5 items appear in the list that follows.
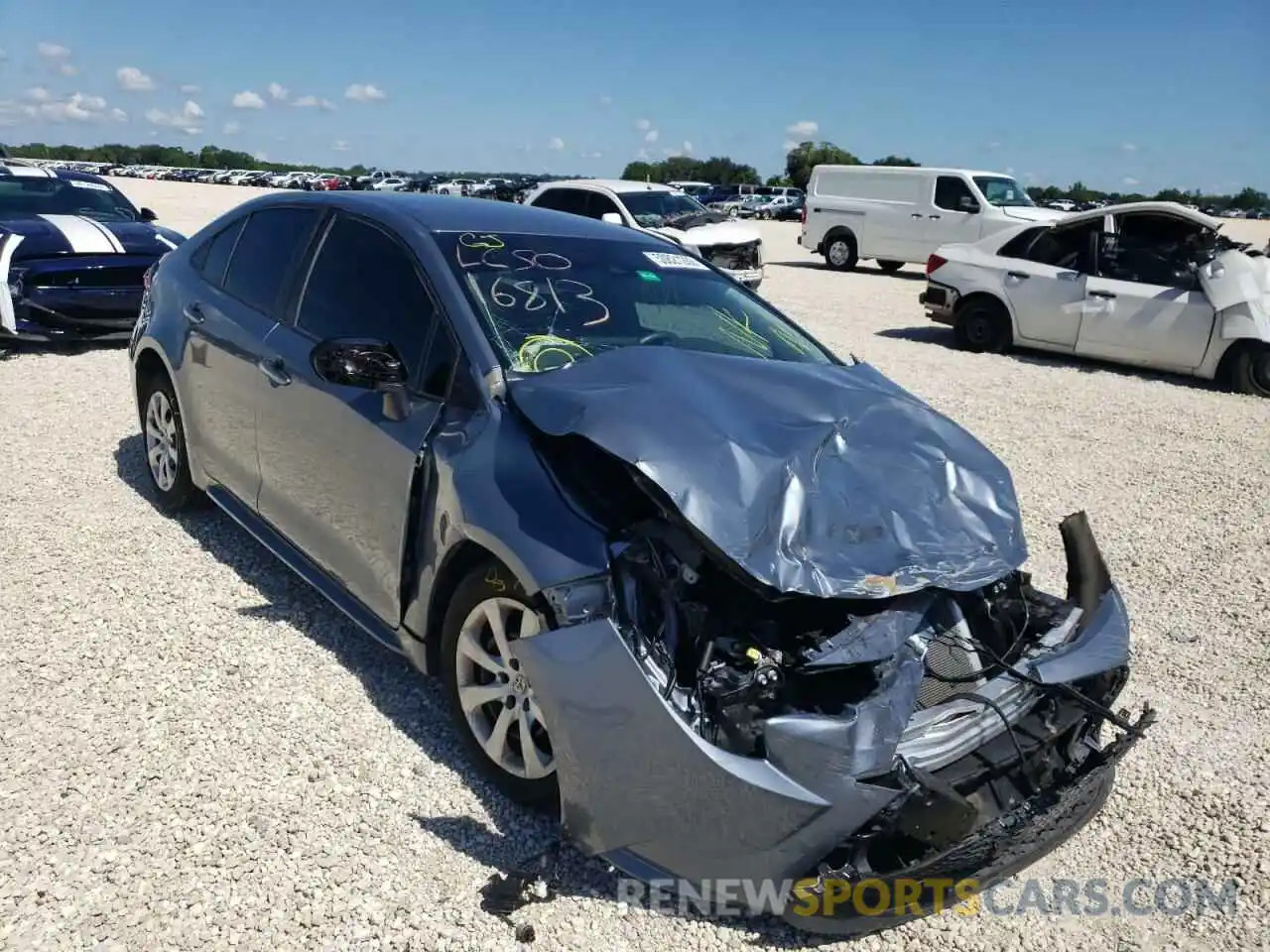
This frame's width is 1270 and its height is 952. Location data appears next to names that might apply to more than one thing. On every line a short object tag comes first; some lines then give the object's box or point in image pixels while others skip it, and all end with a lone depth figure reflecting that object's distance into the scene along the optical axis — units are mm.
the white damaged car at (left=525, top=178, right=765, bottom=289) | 14469
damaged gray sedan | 2312
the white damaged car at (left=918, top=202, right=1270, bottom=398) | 9406
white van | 18109
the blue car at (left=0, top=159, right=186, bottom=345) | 8516
